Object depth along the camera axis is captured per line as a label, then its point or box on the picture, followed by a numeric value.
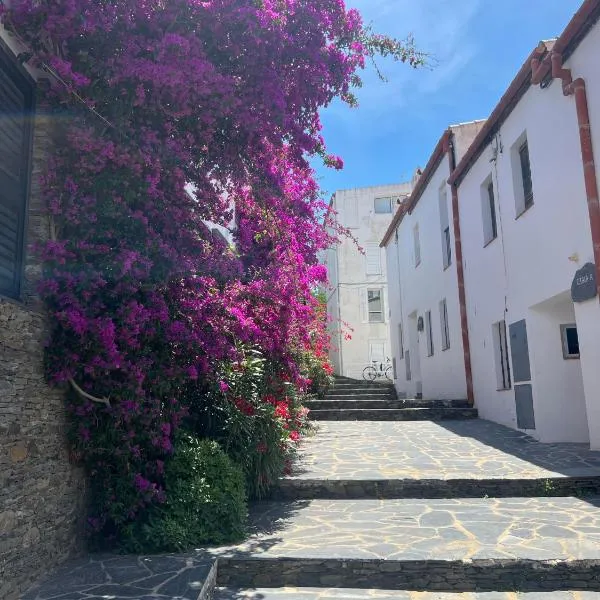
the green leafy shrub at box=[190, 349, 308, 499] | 5.84
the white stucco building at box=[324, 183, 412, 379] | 23.64
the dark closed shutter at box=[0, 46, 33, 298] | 4.05
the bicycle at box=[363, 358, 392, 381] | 22.70
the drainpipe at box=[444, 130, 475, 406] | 11.75
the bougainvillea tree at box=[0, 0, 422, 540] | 4.24
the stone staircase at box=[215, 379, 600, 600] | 4.30
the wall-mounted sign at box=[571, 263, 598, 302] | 6.66
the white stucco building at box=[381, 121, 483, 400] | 12.41
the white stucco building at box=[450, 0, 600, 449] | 6.83
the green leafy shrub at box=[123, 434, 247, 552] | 4.67
